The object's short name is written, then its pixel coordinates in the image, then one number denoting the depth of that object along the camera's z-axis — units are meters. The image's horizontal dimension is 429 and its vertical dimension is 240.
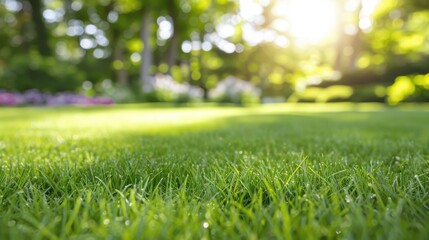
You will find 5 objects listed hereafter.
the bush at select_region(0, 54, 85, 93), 16.08
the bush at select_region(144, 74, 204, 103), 15.55
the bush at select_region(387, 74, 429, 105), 14.09
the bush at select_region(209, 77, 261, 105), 16.39
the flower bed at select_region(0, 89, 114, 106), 13.76
